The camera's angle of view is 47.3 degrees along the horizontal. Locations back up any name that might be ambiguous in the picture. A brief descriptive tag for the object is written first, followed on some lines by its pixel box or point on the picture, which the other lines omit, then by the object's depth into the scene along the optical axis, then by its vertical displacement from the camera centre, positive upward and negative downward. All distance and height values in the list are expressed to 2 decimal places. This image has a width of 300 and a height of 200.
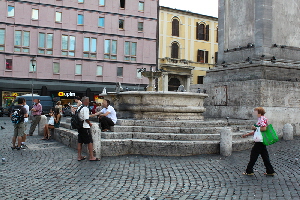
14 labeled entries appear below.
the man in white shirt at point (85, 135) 7.81 -0.67
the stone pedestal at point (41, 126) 14.08 -0.84
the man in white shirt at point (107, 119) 9.43 -0.35
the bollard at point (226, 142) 8.48 -0.85
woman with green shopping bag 6.36 -0.77
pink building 34.00 +6.61
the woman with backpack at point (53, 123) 12.39 -0.64
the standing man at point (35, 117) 14.02 -0.47
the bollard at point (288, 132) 11.43 -0.78
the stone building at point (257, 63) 11.98 +1.70
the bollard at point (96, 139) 8.02 -0.78
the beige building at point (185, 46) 40.41 +7.55
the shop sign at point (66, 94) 35.41 +1.23
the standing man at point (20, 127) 9.79 -0.64
